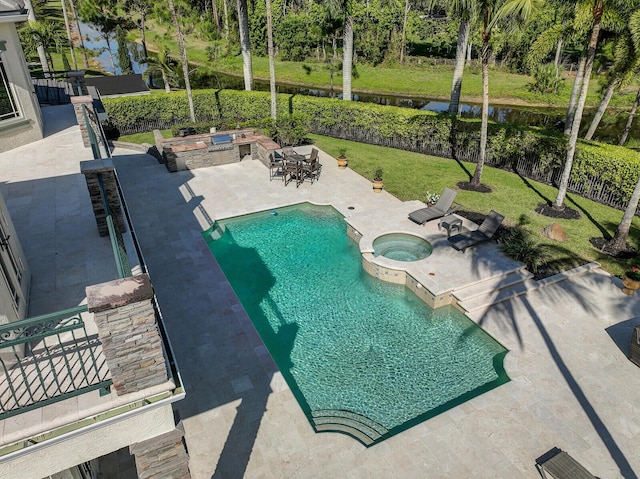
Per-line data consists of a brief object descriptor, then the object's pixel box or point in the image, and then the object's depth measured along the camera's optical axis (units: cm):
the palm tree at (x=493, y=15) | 1517
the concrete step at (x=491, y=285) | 1262
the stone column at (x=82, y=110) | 1628
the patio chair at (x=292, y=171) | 2020
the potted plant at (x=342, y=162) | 2216
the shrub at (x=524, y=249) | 1382
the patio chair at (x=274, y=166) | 2122
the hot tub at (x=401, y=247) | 1471
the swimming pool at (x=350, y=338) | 957
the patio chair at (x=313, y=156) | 2057
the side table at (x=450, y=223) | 1518
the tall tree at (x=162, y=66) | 3008
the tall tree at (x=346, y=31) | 2441
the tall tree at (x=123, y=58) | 4216
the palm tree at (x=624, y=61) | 1759
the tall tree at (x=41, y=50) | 2978
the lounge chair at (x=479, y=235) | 1433
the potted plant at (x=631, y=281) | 1259
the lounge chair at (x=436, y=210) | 1605
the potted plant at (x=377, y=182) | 1919
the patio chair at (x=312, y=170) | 2057
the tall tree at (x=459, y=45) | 1683
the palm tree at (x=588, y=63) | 1419
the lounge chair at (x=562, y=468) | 761
